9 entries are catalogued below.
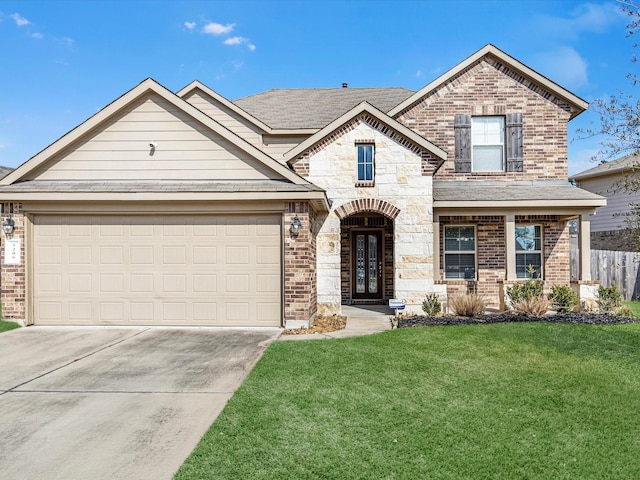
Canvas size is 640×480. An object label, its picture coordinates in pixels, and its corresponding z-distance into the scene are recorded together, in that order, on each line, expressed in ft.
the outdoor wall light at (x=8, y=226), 30.50
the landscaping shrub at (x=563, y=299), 35.12
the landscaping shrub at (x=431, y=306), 34.37
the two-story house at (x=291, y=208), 30.83
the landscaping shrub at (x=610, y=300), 34.68
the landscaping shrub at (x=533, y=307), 32.35
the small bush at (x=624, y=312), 33.99
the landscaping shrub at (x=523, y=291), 35.53
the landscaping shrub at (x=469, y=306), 32.68
